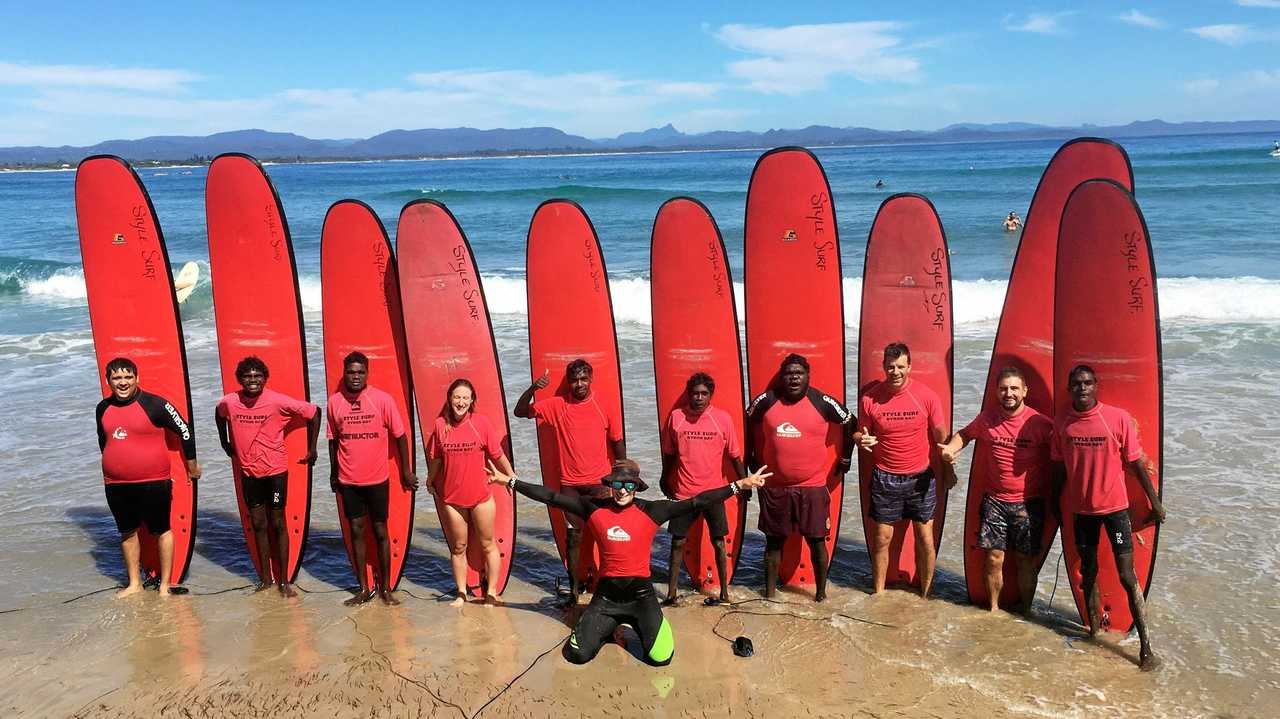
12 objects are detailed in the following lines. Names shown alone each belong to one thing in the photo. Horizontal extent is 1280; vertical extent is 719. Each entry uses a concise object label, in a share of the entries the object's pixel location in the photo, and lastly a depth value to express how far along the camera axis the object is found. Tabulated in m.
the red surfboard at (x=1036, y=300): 5.30
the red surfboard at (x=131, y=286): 5.83
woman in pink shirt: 5.16
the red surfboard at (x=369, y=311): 5.79
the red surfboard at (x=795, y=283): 5.73
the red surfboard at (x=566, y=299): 5.87
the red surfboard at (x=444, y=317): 5.78
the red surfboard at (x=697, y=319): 5.82
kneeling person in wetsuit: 4.64
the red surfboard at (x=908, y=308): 5.59
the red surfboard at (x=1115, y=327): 4.91
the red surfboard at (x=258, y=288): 5.81
